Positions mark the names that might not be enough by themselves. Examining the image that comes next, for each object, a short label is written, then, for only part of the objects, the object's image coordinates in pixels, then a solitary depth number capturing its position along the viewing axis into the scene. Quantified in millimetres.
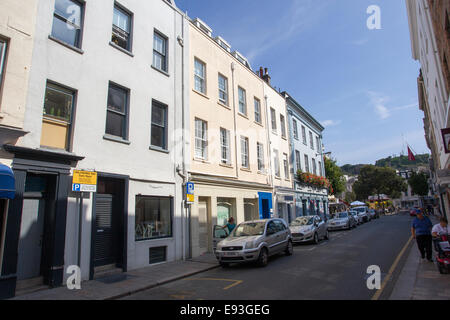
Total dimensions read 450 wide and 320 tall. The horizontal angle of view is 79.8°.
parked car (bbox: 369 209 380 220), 37734
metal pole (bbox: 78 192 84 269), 8273
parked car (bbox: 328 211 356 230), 22641
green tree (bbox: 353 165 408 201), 64500
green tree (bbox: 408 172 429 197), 57719
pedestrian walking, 8797
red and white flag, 28123
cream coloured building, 13898
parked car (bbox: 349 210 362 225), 27288
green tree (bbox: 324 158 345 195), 37000
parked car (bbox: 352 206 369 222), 30036
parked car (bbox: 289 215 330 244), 14891
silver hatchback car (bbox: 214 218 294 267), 9453
